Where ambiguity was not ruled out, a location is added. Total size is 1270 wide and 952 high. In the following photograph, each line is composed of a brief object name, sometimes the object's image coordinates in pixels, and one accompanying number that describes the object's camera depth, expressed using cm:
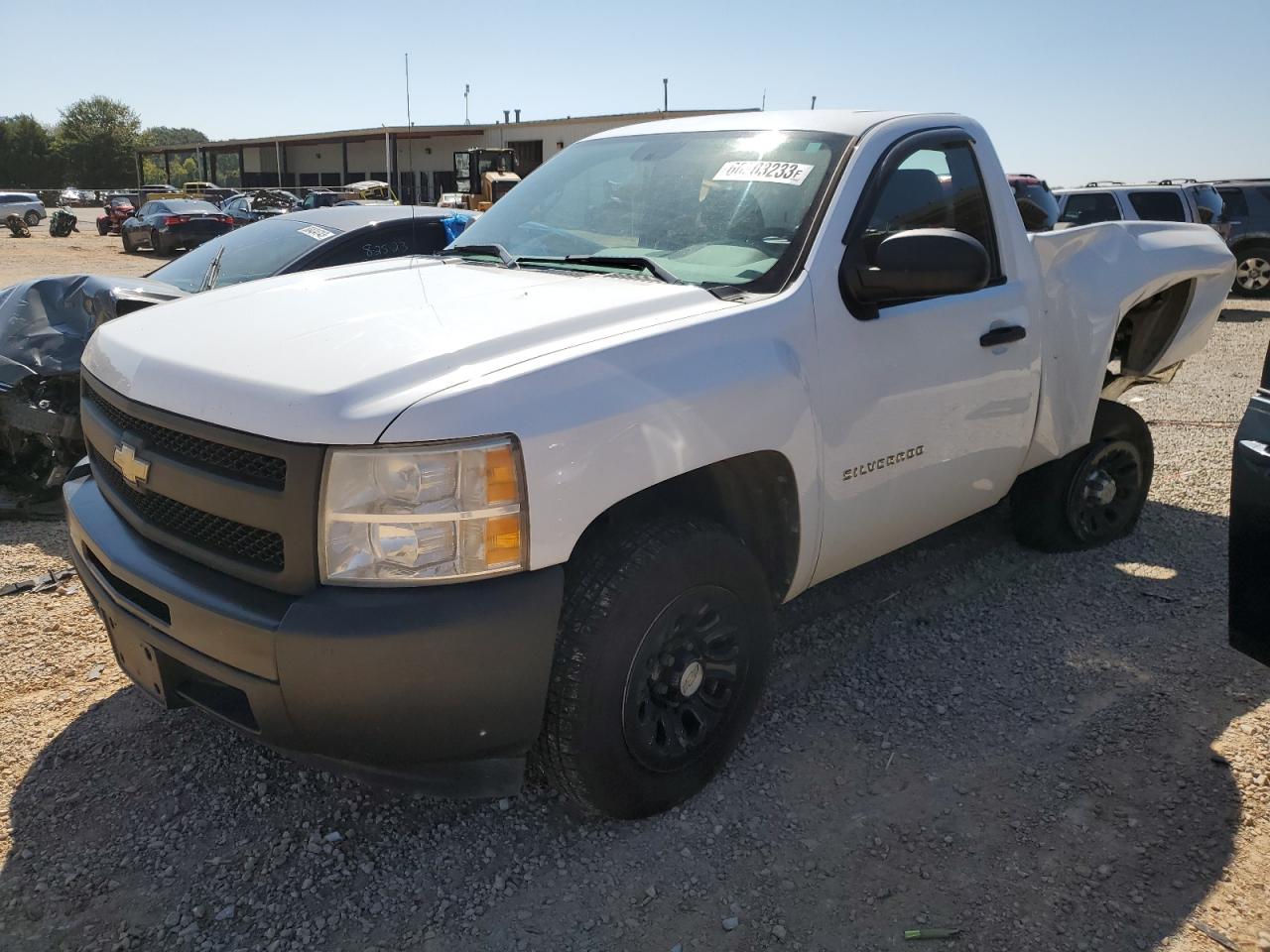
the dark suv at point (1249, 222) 1644
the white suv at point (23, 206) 4228
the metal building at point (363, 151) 4138
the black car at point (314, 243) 568
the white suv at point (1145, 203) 1488
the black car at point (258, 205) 2852
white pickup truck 212
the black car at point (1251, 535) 246
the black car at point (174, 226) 2434
